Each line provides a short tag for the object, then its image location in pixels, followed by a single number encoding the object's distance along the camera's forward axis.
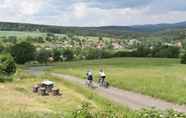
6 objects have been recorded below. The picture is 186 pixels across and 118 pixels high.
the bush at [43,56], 138.88
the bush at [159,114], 10.62
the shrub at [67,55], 144.88
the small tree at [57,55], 144.25
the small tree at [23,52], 131.65
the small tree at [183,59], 105.62
